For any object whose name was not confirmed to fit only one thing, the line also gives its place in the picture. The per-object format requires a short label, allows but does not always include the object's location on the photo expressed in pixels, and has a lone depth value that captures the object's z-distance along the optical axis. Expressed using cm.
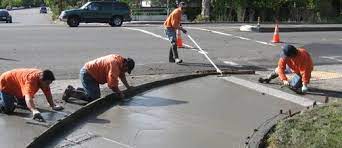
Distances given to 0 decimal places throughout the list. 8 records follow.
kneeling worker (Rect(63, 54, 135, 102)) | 958
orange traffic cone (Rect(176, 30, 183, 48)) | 1815
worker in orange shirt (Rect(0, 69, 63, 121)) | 827
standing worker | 1492
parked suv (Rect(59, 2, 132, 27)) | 3328
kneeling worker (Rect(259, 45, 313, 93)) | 1066
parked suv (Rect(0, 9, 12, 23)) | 5214
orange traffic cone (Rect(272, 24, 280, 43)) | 2106
